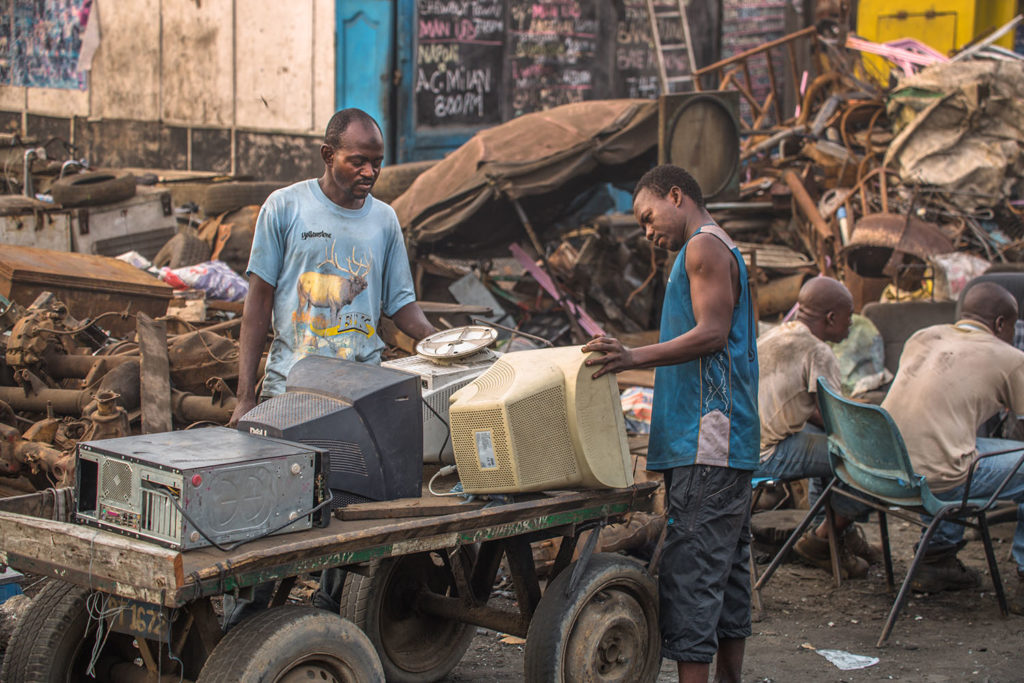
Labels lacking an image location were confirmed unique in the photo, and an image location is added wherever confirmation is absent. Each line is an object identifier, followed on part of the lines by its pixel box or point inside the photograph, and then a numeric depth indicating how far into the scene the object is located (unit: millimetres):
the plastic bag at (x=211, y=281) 8031
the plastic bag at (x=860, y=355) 7773
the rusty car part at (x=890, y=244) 8492
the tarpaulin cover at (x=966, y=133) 9500
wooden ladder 13680
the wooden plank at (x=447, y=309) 7668
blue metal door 11633
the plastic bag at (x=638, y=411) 6941
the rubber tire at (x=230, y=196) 9680
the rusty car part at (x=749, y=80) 11055
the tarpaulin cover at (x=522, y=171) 8586
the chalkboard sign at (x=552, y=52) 12797
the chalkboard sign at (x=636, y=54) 13805
